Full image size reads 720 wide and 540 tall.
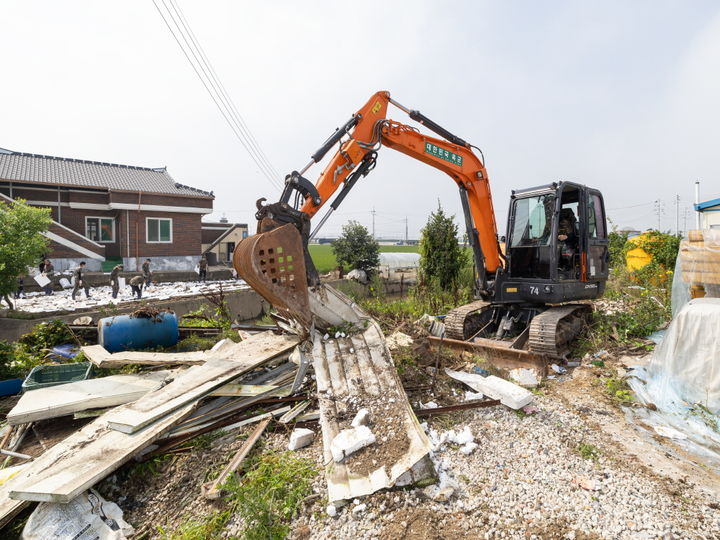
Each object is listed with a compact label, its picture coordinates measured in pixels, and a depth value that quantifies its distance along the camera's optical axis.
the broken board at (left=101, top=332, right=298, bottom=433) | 3.70
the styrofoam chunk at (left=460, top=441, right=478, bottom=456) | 3.47
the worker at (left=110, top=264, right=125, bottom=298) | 12.64
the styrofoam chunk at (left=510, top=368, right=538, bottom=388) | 5.11
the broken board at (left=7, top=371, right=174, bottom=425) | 4.21
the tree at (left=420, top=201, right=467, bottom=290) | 11.99
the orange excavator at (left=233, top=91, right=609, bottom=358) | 4.65
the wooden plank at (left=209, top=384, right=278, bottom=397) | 4.31
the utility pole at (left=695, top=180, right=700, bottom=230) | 15.23
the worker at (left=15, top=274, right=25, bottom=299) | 12.60
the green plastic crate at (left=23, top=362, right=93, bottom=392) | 5.38
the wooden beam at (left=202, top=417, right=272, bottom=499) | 3.12
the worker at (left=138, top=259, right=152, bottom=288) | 14.04
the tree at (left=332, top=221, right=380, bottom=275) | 18.36
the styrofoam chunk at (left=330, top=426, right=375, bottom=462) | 3.23
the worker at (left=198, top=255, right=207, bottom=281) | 16.98
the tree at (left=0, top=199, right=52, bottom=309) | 8.59
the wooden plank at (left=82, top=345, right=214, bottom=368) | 5.66
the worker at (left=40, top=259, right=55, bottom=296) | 13.59
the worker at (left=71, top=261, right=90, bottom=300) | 12.24
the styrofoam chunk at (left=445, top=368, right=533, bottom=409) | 4.23
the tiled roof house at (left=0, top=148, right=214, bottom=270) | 17.77
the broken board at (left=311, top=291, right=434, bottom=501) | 3.00
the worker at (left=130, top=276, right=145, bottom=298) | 12.38
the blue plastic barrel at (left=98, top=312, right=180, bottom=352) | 6.61
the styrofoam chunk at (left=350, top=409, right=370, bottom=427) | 3.58
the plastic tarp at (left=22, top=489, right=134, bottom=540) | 2.80
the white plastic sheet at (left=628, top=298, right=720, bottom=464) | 3.99
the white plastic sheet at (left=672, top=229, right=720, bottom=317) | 5.54
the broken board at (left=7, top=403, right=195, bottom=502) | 2.83
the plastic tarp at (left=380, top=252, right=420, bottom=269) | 23.58
